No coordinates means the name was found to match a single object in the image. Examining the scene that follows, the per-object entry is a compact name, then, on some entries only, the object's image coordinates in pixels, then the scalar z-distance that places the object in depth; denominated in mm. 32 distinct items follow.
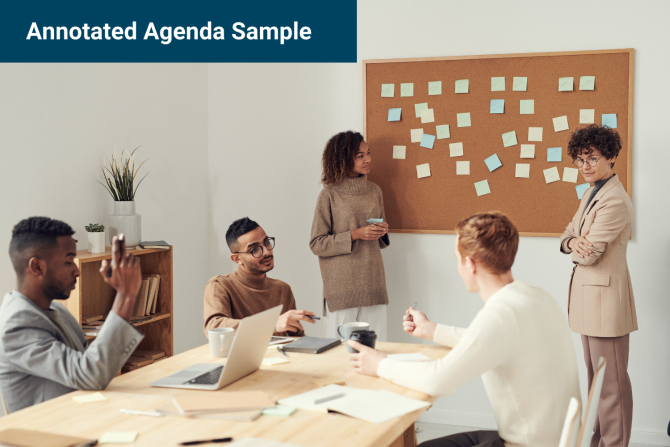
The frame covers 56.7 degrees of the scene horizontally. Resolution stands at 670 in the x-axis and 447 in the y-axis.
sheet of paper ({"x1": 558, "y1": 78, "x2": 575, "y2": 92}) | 3420
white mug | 1948
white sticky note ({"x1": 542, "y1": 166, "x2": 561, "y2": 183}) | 3484
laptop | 1620
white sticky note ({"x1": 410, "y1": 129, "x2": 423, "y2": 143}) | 3684
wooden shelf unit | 2791
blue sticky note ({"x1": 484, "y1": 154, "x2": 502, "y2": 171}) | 3566
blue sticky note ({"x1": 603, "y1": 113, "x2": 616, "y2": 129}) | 3355
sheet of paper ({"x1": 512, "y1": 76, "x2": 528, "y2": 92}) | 3497
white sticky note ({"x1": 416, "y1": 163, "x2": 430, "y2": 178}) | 3684
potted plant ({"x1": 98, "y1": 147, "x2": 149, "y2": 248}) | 3074
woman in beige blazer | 2949
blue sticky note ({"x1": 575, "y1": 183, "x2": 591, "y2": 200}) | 3447
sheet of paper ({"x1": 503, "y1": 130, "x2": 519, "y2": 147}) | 3533
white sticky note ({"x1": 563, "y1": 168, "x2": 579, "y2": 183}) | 3449
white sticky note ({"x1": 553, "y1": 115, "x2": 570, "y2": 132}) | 3443
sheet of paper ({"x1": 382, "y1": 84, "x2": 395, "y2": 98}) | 3703
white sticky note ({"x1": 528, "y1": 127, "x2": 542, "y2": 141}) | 3498
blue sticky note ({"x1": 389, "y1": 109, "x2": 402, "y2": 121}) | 3701
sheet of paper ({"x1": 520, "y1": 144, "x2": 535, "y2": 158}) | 3514
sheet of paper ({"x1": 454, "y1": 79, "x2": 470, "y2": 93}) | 3584
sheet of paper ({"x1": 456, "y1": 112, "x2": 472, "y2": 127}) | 3605
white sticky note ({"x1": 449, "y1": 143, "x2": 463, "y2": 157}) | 3625
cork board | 3383
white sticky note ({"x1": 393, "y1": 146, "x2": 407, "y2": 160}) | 3715
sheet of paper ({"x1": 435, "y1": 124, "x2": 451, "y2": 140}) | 3637
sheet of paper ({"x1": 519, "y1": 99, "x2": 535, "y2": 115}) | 3500
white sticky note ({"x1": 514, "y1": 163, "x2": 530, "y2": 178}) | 3529
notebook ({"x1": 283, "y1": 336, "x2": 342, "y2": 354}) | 2029
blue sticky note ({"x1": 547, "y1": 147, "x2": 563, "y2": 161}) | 3469
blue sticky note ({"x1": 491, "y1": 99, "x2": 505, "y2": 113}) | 3537
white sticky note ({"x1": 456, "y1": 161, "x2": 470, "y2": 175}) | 3619
